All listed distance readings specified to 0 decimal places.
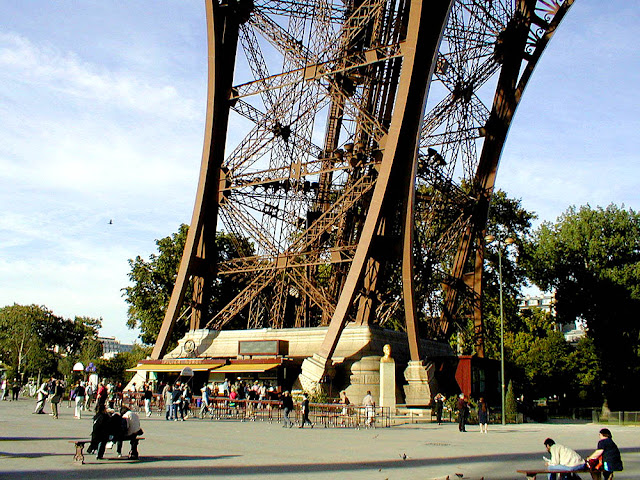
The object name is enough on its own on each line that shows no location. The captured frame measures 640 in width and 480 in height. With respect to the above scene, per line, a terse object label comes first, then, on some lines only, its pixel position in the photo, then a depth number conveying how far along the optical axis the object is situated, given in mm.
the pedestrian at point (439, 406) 25031
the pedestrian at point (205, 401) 24781
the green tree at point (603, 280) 43719
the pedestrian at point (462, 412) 22047
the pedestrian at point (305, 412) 21141
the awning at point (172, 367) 29047
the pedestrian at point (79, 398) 23422
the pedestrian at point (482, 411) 22266
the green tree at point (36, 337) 86875
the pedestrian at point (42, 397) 24616
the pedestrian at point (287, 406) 21484
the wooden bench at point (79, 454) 11206
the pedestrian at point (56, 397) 23031
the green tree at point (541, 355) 49581
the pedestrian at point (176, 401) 23103
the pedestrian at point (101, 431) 12148
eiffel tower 27375
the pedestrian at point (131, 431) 12188
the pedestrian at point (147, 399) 24938
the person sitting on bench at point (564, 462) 10070
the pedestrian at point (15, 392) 39344
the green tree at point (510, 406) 30531
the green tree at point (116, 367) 79812
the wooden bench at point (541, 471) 9984
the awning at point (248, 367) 27866
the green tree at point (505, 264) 49094
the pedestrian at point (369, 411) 22281
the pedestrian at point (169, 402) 23078
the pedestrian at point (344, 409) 22734
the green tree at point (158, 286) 48656
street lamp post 28059
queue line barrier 22656
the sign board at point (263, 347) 28781
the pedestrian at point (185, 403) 23516
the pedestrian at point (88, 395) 29203
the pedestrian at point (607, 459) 10406
